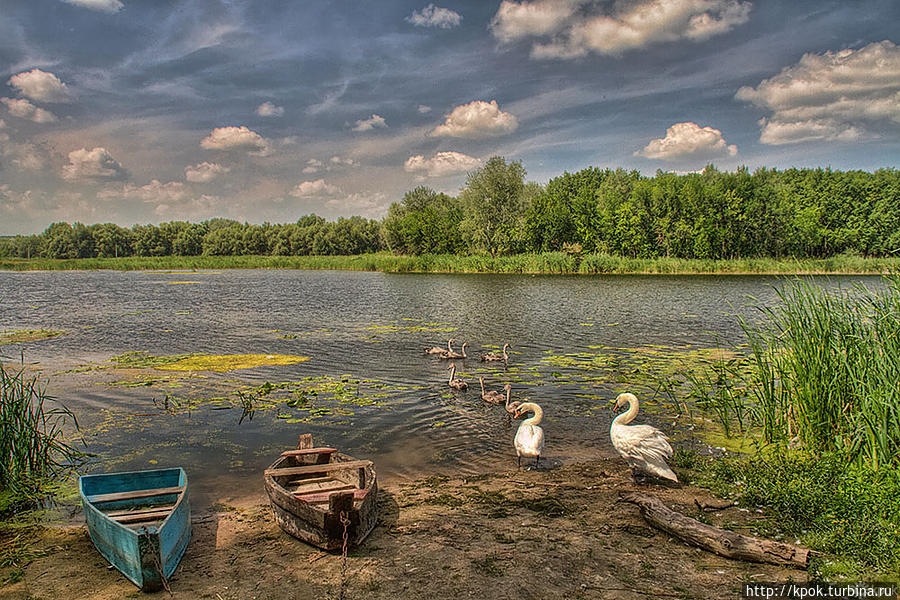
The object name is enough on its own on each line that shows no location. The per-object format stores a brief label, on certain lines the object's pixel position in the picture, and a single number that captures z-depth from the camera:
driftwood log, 5.21
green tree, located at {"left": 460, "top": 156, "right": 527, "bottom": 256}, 65.69
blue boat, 5.33
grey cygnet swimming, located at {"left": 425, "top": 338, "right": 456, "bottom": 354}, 17.13
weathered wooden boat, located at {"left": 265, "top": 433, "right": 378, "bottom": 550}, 6.06
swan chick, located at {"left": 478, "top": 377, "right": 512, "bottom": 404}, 12.15
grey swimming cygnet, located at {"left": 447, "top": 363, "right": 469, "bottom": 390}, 13.28
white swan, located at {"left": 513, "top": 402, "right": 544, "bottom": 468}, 8.61
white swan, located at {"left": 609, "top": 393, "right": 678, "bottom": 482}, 7.62
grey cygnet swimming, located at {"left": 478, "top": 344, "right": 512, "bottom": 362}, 16.31
